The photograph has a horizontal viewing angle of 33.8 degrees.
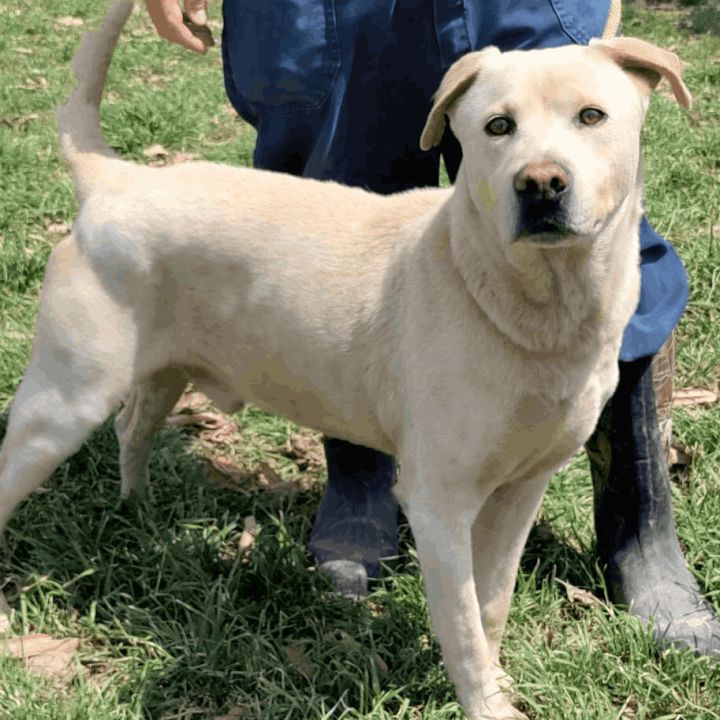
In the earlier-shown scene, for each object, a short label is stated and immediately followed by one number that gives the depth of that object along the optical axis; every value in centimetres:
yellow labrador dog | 240
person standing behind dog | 300
